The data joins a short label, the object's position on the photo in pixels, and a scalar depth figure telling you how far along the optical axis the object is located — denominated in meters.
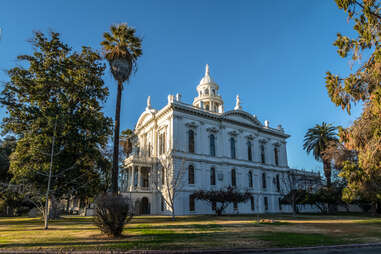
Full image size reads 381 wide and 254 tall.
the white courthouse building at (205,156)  36.53
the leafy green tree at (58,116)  21.45
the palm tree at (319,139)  45.53
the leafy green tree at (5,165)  35.59
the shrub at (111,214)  11.58
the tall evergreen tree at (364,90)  11.23
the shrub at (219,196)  32.03
